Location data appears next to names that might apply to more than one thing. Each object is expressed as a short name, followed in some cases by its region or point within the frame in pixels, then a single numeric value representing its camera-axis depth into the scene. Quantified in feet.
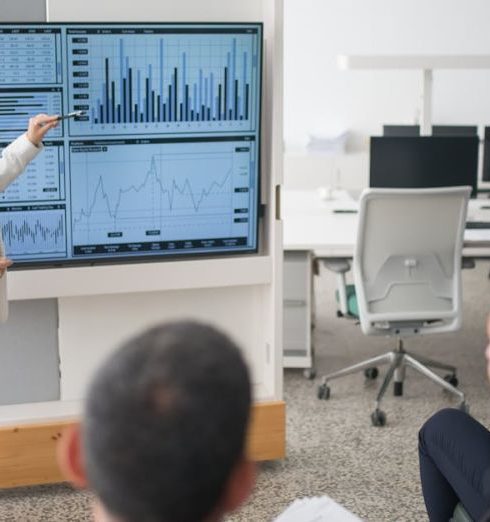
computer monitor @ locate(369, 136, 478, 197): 16.85
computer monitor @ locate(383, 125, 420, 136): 22.36
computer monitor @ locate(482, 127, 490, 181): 18.71
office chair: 13.91
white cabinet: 15.83
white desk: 15.30
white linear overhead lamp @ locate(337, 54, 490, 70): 16.99
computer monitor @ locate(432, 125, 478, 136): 23.11
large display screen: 11.11
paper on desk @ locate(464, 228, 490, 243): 15.25
